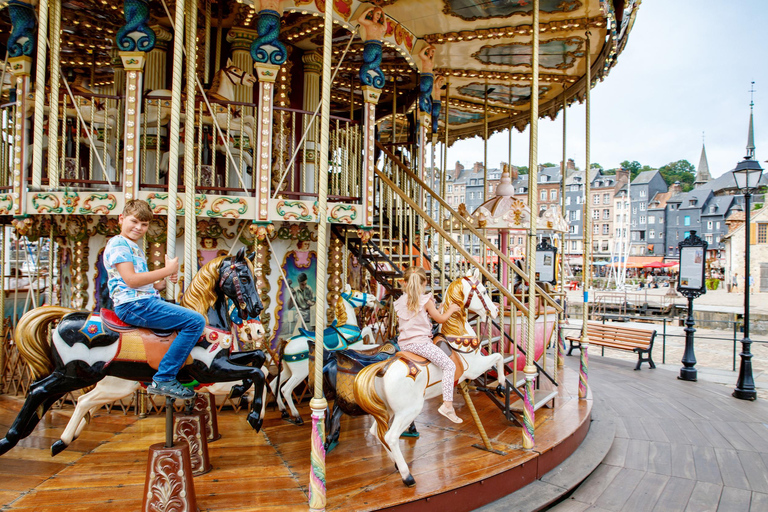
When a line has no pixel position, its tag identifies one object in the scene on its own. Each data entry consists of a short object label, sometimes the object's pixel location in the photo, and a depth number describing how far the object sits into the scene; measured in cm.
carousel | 408
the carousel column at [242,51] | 786
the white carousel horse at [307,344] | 600
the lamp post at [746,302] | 876
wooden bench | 1138
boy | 366
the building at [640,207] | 7188
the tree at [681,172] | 10434
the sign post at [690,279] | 1010
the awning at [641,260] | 5856
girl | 480
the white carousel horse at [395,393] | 437
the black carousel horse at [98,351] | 397
